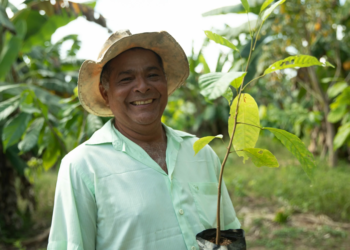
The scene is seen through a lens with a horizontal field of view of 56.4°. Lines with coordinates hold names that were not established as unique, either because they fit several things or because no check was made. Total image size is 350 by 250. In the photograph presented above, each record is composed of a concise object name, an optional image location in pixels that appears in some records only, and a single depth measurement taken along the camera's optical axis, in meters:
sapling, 0.93
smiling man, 1.09
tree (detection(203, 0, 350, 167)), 4.02
